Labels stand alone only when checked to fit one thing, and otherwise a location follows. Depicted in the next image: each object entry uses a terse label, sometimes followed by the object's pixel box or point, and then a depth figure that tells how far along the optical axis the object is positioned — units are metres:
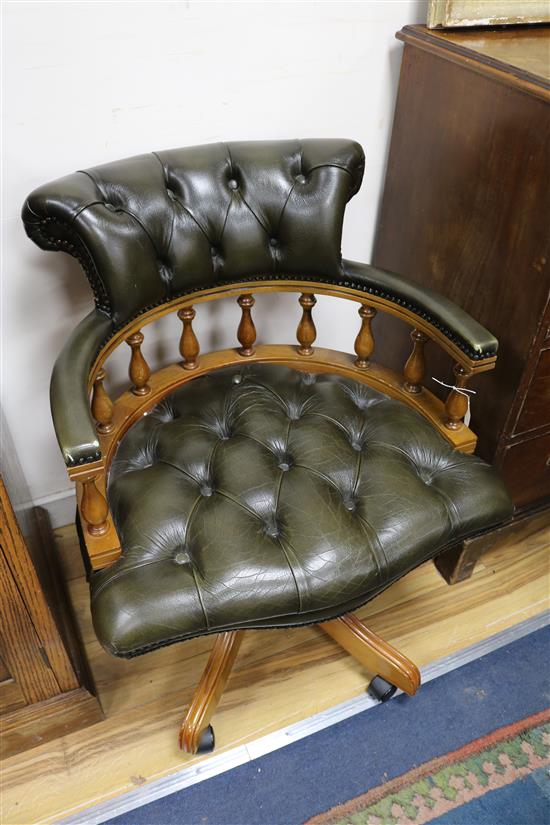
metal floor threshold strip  1.18
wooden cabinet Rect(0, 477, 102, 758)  1.00
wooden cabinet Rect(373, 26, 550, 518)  1.08
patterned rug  1.18
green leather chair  0.93
